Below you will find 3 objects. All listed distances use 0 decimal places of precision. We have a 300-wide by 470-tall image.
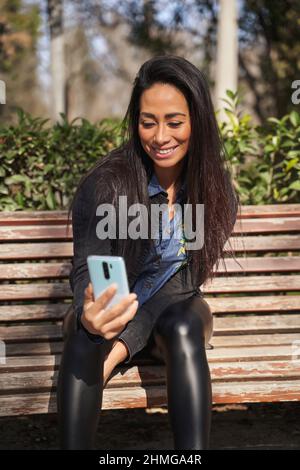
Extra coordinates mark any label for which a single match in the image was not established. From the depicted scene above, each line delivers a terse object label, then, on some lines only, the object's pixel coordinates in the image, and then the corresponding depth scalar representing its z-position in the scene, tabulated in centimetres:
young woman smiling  211
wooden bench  251
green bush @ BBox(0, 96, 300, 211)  376
